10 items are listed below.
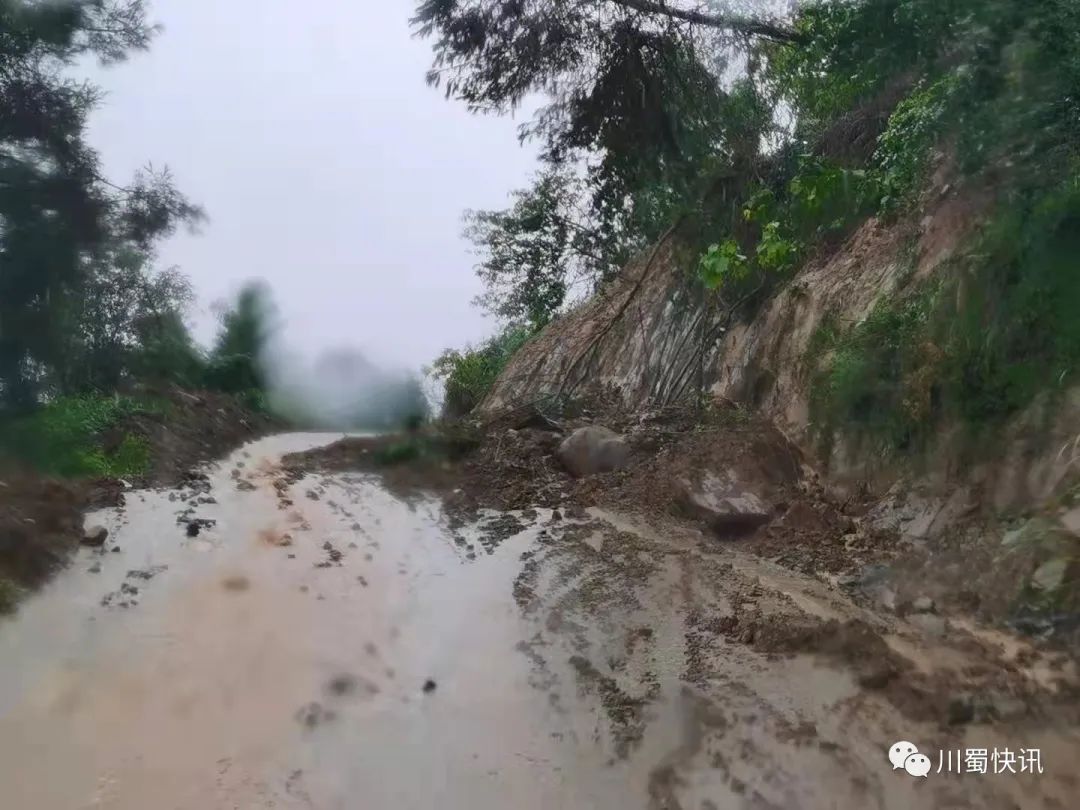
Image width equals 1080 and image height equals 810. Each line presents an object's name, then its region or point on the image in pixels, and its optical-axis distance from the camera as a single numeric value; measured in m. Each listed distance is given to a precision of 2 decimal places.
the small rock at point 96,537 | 5.46
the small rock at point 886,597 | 5.14
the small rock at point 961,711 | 3.77
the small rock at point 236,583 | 5.28
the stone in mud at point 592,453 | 8.09
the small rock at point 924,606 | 4.91
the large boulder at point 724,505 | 6.80
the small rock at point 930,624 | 4.62
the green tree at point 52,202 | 6.72
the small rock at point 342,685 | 4.28
